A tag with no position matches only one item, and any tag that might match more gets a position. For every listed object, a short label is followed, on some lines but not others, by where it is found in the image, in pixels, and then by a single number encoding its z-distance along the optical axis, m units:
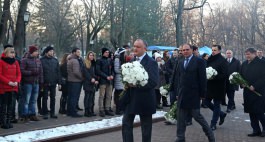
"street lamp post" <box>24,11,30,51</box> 21.76
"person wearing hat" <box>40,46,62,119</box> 10.65
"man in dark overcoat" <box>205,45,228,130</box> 9.52
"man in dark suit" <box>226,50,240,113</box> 13.67
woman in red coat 9.00
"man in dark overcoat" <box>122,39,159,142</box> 6.34
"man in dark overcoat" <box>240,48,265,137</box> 8.93
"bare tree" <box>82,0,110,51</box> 43.19
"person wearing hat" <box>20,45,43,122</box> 9.90
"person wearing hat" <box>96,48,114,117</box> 11.34
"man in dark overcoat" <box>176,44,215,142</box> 7.59
